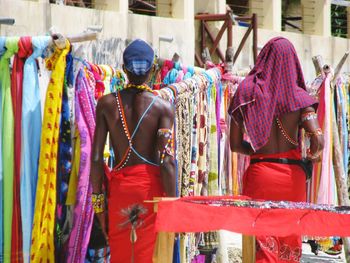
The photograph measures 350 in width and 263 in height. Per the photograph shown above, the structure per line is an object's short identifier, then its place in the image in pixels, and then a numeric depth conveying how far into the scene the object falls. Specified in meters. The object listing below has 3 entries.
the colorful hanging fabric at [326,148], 19.30
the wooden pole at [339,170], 19.45
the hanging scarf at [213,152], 17.25
